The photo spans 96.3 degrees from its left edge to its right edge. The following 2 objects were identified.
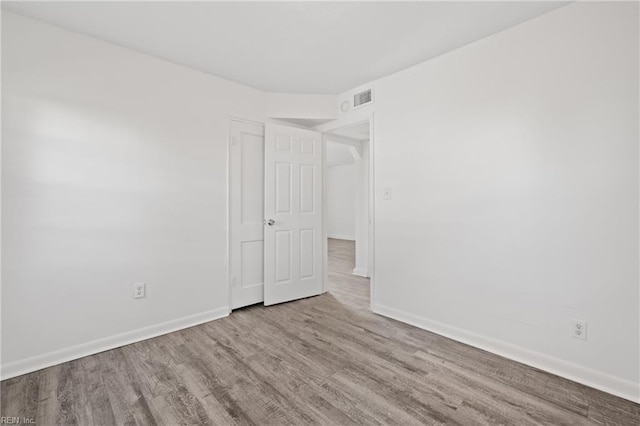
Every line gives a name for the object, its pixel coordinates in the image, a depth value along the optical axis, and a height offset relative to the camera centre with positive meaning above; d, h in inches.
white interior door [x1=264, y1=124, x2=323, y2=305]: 131.5 -1.4
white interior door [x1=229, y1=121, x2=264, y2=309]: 124.1 -0.8
